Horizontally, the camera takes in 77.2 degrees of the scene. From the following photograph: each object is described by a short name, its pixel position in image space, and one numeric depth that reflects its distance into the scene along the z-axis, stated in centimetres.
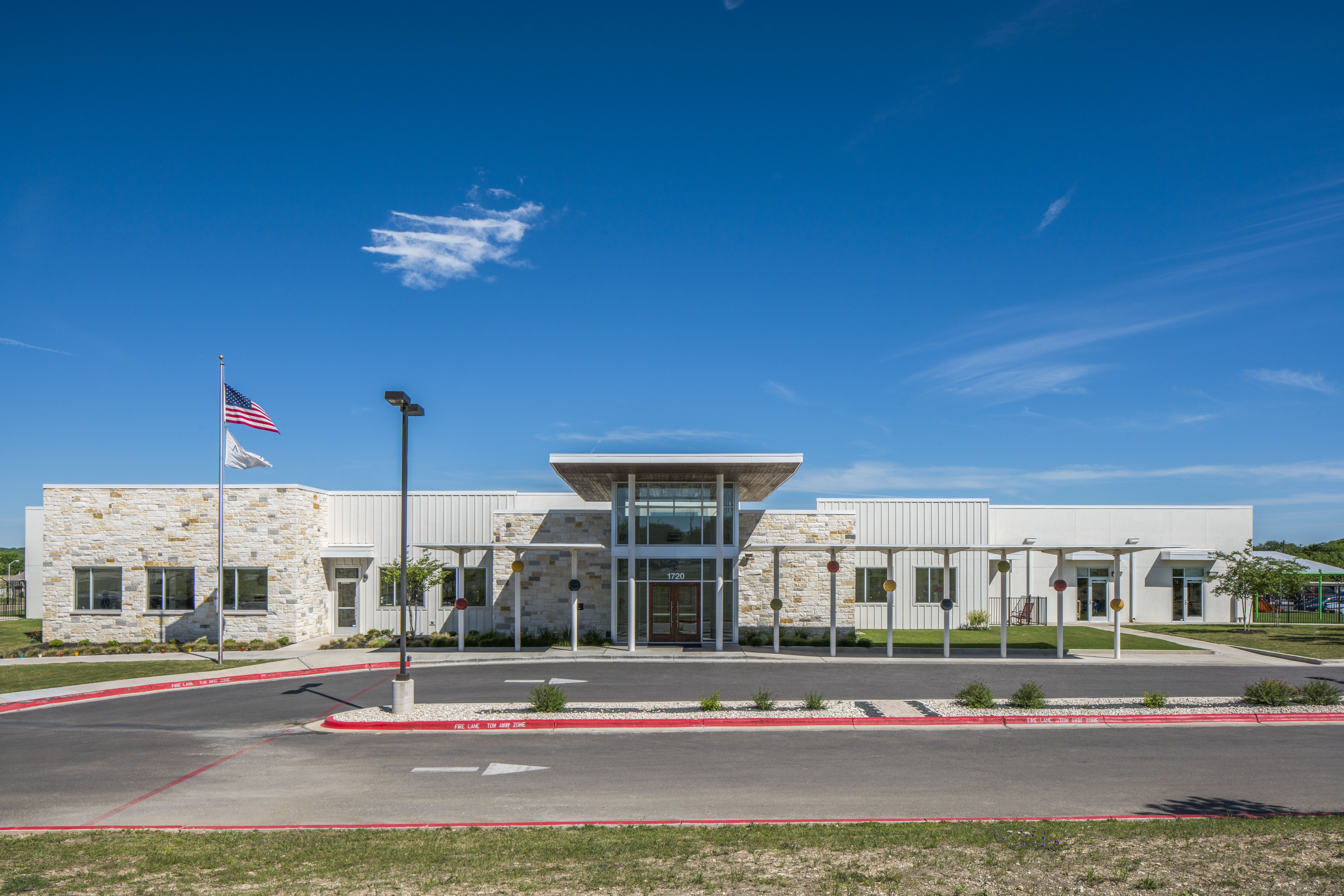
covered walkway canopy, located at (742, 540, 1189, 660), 2508
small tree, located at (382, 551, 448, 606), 3100
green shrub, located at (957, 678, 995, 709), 1698
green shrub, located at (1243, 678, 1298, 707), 1698
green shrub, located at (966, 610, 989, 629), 3641
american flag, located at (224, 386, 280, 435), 2495
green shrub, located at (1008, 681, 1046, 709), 1697
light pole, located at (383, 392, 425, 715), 1664
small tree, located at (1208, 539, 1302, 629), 3606
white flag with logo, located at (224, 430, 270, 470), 2603
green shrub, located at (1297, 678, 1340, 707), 1714
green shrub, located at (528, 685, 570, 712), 1644
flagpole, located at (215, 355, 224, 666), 2405
